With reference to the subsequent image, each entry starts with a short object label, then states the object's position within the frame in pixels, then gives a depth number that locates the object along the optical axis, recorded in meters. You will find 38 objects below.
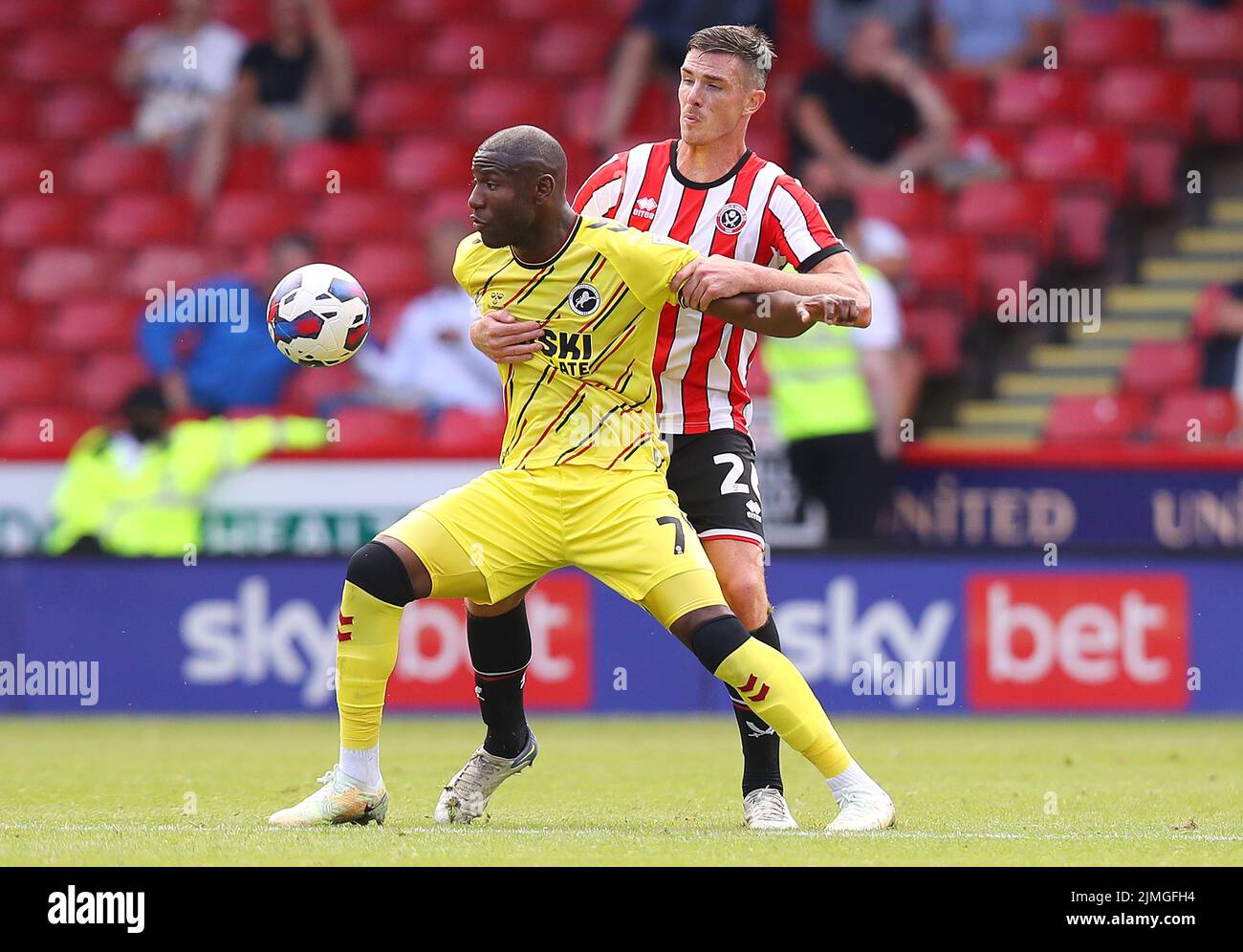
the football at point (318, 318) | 6.30
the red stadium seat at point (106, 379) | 13.57
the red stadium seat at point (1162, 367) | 12.86
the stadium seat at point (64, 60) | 15.73
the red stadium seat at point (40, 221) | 14.75
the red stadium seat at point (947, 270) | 13.14
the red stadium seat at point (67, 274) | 14.36
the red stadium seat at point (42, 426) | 13.19
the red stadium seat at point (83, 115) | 15.52
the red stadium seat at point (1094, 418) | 12.62
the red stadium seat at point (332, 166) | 14.55
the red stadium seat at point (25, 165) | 15.11
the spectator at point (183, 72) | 14.70
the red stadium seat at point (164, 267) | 13.93
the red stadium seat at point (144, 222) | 14.52
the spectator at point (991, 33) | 14.49
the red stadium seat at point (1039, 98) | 14.23
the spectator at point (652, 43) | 13.69
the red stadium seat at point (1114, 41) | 14.52
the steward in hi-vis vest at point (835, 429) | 11.54
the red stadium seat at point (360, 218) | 14.22
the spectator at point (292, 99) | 14.59
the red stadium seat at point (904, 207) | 13.48
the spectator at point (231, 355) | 12.61
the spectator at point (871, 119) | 13.52
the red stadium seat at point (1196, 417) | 12.17
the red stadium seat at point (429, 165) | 14.49
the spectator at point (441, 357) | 12.52
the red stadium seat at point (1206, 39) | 14.43
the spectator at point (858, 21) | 14.17
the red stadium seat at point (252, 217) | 14.31
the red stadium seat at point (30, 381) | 13.70
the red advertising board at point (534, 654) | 10.82
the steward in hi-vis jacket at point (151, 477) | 11.57
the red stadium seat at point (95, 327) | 13.95
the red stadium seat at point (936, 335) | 13.07
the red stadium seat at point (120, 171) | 15.05
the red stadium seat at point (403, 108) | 14.98
